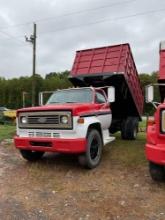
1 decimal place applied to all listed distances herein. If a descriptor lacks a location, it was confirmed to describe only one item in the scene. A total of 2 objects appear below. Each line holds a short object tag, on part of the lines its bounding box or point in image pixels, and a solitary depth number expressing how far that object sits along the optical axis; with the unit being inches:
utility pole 1085.2
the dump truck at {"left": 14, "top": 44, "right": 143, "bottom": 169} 300.2
